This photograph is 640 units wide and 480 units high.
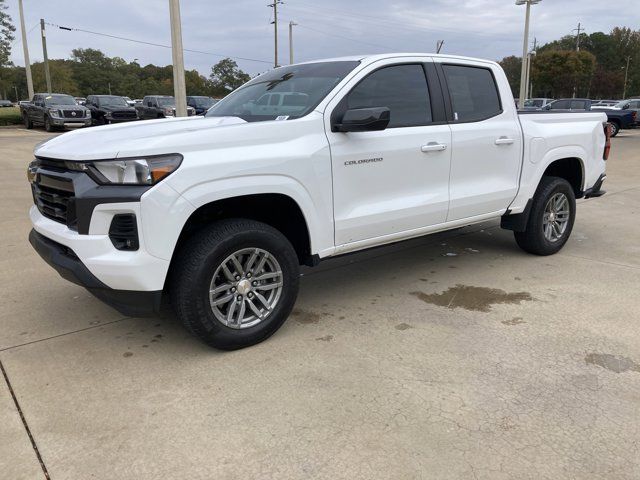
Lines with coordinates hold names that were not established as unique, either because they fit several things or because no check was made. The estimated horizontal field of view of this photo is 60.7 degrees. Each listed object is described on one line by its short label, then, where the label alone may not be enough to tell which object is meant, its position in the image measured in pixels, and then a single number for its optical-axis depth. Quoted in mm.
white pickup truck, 3053
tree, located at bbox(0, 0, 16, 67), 51188
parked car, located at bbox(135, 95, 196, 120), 26031
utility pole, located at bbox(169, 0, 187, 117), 13203
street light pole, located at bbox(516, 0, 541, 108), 33688
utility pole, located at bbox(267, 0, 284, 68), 49438
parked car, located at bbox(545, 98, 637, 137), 26672
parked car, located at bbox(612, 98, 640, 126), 27469
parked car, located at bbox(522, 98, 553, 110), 34331
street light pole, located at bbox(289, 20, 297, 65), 50531
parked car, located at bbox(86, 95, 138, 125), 26344
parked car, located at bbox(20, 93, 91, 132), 23672
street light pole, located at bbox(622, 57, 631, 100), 80575
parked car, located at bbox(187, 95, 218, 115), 28127
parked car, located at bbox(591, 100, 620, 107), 31305
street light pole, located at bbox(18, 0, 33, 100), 32188
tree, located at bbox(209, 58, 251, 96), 91250
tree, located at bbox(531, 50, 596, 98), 69938
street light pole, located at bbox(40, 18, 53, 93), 39972
